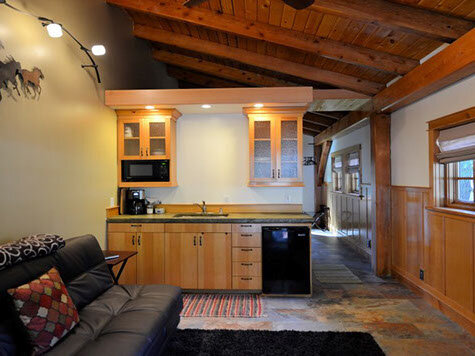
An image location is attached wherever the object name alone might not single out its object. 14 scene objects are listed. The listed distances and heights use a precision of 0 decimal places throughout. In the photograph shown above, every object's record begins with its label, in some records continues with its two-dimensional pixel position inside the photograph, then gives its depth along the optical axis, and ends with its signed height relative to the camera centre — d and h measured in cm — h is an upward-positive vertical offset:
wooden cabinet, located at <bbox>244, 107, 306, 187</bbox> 361 +48
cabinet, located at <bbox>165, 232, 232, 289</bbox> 338 -94
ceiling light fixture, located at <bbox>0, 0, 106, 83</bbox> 212 +125
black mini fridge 327 -91
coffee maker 376 -27
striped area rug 293 -137
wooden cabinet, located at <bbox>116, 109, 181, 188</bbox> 366 +62
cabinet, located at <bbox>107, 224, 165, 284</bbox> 341 -83
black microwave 368 +17
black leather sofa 154 -89
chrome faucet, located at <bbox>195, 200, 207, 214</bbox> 393 -36
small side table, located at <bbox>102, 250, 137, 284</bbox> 256 -71
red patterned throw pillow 149 -72
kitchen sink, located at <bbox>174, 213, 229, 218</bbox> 368 -44
